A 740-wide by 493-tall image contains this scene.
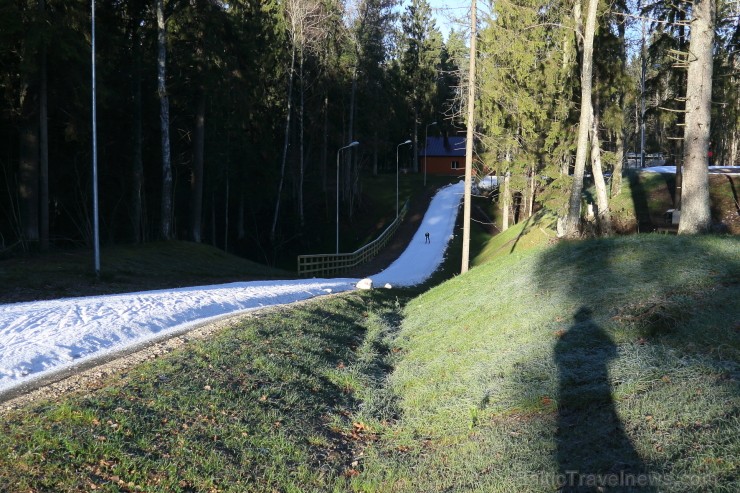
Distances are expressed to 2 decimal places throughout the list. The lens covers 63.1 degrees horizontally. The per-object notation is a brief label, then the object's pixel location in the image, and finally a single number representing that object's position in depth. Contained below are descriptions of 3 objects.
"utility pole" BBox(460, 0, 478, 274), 21.22
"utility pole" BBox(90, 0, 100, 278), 18.03
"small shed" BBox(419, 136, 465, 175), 84.50
